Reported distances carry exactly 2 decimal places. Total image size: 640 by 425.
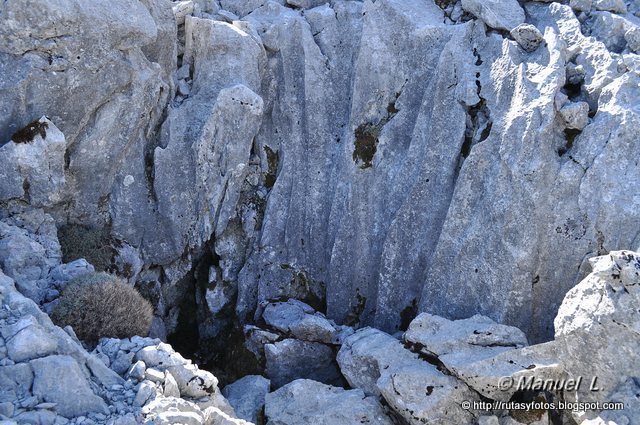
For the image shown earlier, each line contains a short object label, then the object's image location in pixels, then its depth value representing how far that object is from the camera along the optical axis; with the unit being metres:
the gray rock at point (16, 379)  11.51
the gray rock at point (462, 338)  15.99
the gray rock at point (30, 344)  12.13
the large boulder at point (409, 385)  15.72
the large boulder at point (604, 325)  14.19
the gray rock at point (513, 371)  15.25
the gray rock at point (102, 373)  12.85
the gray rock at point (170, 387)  13.13
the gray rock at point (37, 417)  10.97
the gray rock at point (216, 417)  12.95
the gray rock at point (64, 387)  11.66
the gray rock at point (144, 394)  12.37
